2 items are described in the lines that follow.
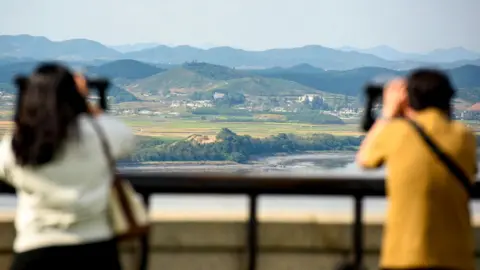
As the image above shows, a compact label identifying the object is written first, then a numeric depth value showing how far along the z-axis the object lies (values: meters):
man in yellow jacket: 7.76
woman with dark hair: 7.16
